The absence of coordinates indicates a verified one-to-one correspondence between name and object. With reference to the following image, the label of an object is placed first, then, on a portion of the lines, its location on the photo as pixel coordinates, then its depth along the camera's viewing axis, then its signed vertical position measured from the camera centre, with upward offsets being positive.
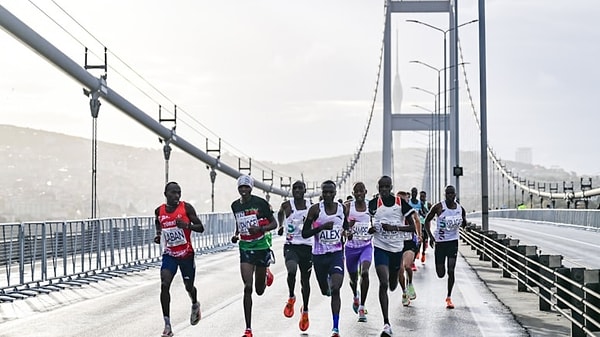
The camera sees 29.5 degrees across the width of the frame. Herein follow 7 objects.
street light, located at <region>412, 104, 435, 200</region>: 89.18 +2.74
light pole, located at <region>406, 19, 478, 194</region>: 46.45 +6.72
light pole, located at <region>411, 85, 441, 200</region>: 71.00 +2.32
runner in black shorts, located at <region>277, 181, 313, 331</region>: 13.76 -0.65
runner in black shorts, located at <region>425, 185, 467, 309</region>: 16.06 -0.60
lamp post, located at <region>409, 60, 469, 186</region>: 59.78 +3.46
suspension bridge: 14.18 -1.02
